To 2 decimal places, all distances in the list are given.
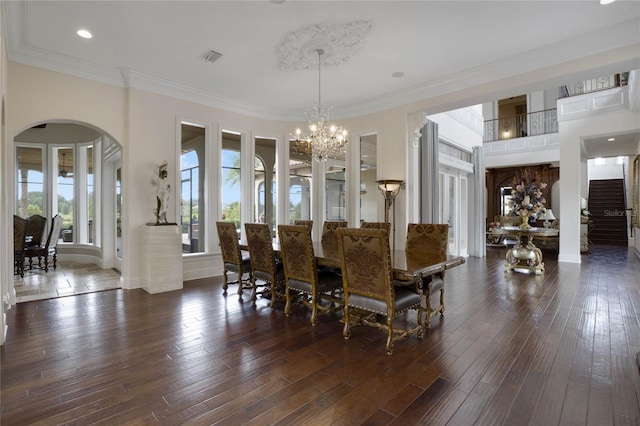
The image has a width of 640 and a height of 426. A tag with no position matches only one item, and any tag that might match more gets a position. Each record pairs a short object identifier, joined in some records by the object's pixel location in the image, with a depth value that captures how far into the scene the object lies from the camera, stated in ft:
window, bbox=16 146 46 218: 24.99
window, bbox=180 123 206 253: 20.46
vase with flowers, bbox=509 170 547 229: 20.79
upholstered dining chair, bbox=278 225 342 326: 11.09
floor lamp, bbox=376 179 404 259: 18.94
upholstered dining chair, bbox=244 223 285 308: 12.65
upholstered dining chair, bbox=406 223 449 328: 11.04
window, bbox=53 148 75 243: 25.52
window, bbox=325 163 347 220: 23.22
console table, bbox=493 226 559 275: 20.24
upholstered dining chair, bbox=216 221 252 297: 14.28
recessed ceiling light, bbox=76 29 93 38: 12.53
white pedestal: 15.76
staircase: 37.60
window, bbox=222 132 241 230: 21.48
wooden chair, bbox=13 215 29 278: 18.17
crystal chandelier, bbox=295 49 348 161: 15.46
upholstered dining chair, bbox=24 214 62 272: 19.52
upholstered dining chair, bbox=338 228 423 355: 8.75
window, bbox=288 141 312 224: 23.90
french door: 25.55
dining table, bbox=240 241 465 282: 8.93
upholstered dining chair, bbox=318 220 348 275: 13.20
